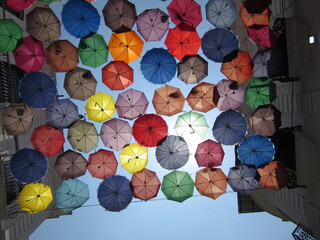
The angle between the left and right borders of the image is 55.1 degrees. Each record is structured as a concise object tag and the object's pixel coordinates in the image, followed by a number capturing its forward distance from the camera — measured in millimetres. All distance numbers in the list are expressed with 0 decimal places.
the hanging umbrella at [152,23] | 16344
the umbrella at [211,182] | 17297
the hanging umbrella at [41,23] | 15750
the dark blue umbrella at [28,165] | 15546
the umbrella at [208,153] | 17234
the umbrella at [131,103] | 16766
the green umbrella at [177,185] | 17141
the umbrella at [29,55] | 15656
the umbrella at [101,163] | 16938
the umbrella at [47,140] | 16453
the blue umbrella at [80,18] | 15719
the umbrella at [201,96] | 16891
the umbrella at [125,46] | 16359
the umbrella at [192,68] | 16453
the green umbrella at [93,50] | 16188
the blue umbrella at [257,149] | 16906
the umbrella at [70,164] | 16938
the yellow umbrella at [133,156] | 17031
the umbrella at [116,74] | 16500
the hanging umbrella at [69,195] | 17016
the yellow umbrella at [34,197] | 15805
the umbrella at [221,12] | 16453
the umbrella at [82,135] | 16766
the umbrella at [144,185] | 16938
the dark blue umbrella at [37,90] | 15555
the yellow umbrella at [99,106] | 16656
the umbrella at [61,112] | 16438
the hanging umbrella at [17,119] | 15320
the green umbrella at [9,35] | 14922
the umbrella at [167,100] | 16859
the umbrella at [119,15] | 15891
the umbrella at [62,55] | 15945
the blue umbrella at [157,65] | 16297
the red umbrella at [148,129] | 16672
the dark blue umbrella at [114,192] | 16734
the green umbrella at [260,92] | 16484
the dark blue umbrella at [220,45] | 16188
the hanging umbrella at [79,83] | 16391
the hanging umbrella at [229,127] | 16797
